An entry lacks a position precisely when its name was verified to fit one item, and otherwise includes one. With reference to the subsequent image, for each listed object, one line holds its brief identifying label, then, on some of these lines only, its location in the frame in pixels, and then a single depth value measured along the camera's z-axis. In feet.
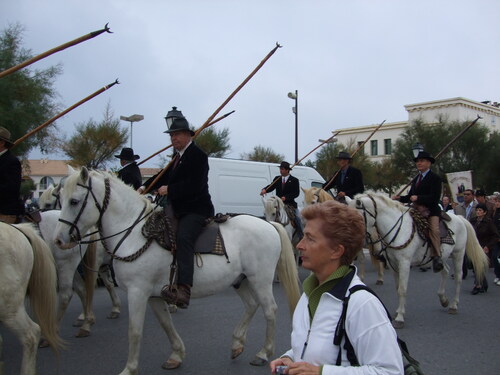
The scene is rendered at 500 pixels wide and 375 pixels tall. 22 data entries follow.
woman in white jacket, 6.37
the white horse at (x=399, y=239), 25.40
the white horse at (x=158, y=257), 16.46
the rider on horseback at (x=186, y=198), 16.67
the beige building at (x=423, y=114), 199.41
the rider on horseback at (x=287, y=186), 40.16
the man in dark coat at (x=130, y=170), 27.35
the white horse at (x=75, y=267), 21.49
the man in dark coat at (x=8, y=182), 18.15
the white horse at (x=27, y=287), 14.61
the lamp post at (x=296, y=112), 86.29
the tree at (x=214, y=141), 96.02
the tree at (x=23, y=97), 60.95
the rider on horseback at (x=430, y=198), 26.71
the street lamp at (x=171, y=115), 20.79
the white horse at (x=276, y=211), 37.01
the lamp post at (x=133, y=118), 66.93
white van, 41.75
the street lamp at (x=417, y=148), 33.13
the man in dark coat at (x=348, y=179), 35.65
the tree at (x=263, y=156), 124.67
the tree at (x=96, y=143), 84.74
